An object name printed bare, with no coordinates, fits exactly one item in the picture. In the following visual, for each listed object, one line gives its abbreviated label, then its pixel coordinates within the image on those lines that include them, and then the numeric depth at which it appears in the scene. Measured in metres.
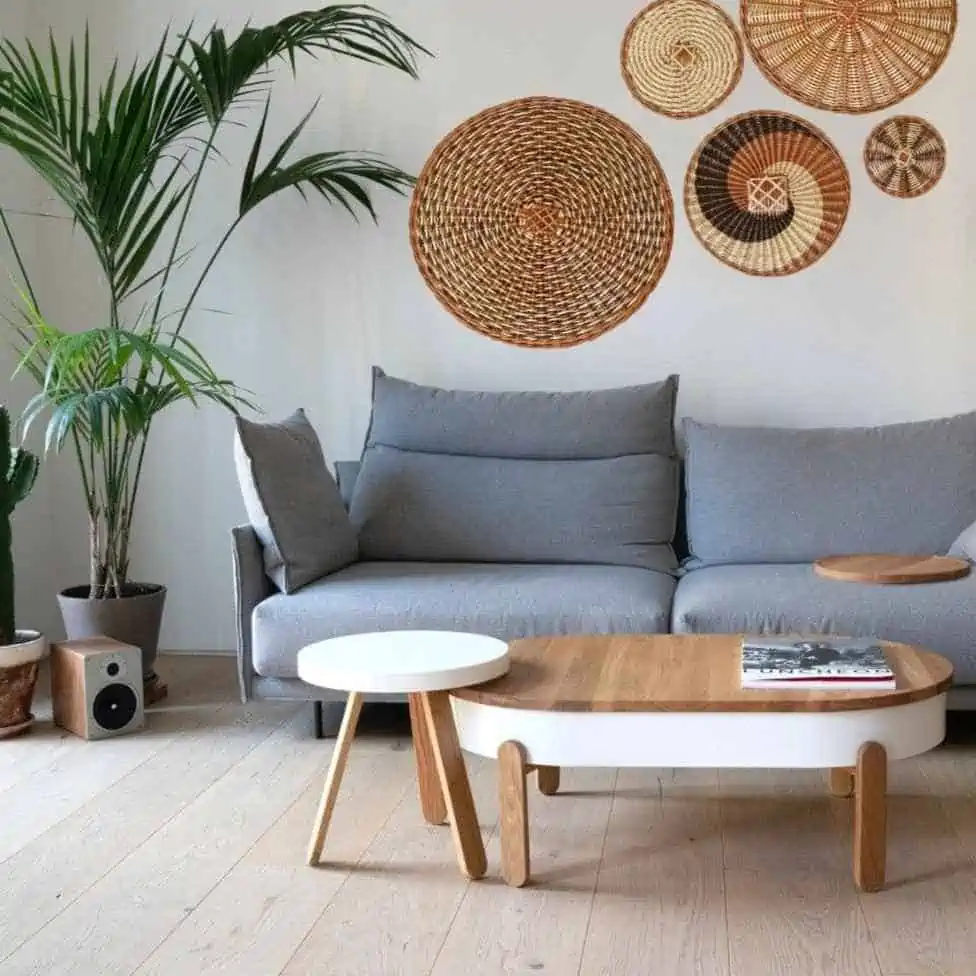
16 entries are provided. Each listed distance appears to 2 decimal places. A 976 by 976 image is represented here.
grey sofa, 3.28
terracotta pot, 3.39
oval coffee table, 2.32
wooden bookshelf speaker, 3.39
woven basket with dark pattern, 4.03
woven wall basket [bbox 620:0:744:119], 4.04
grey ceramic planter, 3.70
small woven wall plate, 3.98
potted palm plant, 3.45
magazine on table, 2.38
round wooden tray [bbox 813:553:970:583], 3.21
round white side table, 2.39
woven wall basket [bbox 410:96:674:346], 4.12
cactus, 3.52
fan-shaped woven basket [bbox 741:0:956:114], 3.96
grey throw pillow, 3.41
